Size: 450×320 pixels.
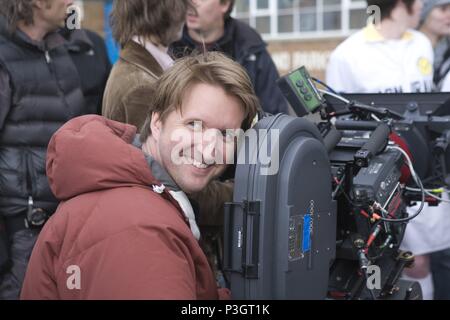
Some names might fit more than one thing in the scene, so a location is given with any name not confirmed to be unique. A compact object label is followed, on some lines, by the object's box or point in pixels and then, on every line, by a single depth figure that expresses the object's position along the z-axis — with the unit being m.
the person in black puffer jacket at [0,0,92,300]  2.48
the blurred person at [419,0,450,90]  4.37
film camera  1.52
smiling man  1.27
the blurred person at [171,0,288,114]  3.20
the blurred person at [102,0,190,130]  2.29
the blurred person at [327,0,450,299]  3.38
